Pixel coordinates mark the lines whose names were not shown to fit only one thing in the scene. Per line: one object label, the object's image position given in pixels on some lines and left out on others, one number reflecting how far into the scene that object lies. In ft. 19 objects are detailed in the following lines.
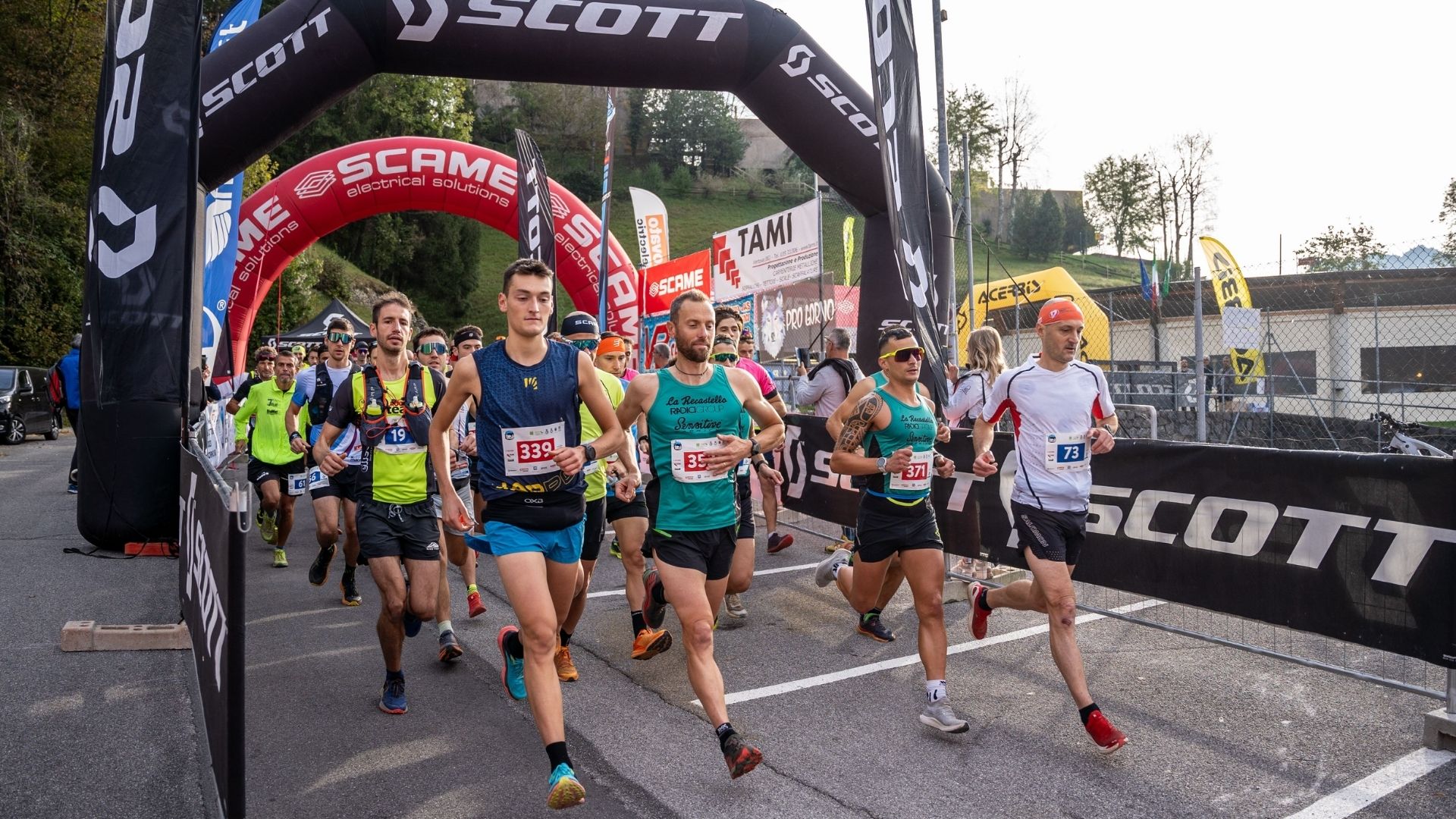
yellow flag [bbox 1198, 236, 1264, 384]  38.58
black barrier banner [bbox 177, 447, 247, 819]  10.07
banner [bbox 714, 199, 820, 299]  40.83
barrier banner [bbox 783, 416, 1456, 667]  15.06
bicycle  34.55
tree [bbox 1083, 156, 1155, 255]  209.56
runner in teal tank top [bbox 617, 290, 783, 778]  14.83
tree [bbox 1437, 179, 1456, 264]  110.63
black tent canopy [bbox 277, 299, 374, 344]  84.93
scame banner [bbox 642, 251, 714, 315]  55.47
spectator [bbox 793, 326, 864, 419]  28.19
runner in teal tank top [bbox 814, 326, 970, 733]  16.42
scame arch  59.52
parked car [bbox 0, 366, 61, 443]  76.23
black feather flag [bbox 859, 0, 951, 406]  23.47
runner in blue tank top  14.24
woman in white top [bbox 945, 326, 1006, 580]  24.61
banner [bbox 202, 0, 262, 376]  35.58
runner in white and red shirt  15.76
